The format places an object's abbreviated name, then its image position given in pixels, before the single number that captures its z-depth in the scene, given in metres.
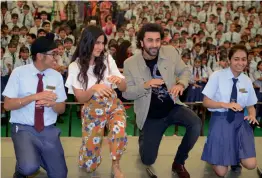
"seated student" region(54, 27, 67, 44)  8.72
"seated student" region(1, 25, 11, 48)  8.64
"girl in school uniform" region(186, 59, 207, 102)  7.86
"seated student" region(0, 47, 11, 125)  7.19
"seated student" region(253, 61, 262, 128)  7.96
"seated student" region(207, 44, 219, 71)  8.52
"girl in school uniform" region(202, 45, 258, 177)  4.17
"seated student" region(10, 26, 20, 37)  9.02
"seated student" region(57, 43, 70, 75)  7.52
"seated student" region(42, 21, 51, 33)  9.06
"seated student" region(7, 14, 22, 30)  9.61
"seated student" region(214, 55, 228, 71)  8.13
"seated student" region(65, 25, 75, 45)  9.05
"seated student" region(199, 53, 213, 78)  8.28
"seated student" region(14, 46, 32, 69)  7.54
